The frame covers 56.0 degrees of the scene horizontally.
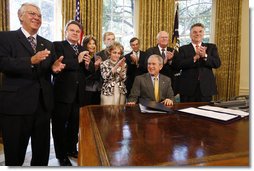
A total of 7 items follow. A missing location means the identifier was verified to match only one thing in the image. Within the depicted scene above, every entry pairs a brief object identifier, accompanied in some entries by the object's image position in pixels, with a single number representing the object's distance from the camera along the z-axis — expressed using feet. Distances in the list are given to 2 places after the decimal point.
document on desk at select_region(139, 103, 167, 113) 4.97
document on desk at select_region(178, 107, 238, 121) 4.27
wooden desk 2.47
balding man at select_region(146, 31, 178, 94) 10.05
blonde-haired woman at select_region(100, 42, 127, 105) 8.77
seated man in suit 7.66
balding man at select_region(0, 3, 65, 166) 5.63
